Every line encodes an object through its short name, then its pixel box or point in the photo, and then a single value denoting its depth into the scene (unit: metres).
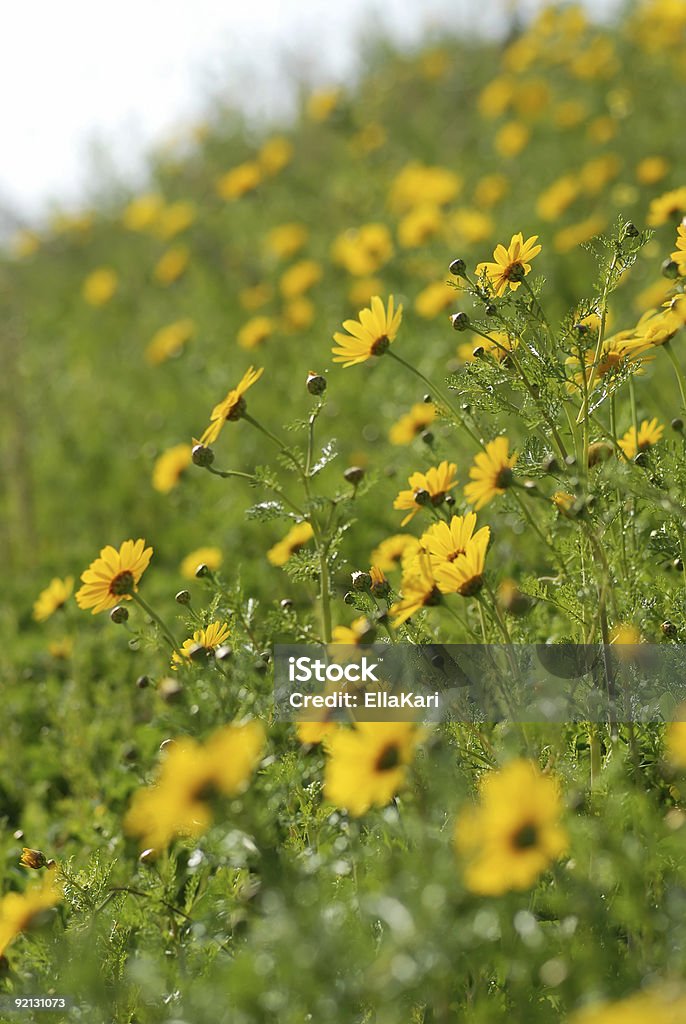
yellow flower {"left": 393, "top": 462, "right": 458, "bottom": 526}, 3.86
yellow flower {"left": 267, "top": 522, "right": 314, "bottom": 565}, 4.43
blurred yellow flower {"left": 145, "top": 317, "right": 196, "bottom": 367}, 9.66
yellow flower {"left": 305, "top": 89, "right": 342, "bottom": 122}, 11.49
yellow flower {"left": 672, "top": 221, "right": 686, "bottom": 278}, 3.46
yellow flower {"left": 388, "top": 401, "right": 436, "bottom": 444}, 5.05
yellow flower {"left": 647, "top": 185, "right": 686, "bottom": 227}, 4.73
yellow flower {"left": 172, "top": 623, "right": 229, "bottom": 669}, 3.44
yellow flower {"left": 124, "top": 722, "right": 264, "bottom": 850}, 2.23
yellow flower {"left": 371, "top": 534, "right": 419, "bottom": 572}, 4.45
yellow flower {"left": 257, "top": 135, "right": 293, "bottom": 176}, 11.86
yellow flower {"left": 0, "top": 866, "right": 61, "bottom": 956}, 3.21
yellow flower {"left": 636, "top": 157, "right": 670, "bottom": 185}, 8.74
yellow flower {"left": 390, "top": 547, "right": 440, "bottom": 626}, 3.24
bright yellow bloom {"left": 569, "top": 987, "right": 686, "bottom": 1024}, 1.86
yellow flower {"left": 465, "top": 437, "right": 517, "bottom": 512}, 3.53
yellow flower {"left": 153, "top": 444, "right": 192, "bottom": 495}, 6.57
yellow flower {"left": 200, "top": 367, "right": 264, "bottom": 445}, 3.74
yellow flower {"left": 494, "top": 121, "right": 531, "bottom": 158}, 11.59
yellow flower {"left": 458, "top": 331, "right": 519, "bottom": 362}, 3.55
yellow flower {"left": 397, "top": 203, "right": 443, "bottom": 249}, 8.98
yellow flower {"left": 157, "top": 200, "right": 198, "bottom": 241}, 12.62
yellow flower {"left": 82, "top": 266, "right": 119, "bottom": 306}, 13.09
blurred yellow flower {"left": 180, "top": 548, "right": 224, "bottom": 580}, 5.08
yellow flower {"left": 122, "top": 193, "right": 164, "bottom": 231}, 13.76
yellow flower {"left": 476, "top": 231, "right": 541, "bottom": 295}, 3.63
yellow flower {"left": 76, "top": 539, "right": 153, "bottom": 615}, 3.72
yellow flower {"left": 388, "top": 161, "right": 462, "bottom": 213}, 10.02
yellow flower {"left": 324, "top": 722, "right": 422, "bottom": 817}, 2.40
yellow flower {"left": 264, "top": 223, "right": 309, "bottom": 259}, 10.98
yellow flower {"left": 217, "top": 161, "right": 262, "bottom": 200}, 11.25
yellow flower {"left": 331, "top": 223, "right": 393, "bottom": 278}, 8.91
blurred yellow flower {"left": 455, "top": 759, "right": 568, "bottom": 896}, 2.07
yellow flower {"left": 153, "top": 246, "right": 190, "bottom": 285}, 12.34
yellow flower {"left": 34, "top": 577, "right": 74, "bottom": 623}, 5.30
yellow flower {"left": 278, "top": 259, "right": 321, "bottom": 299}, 9.95
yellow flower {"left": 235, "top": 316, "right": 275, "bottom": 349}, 7.70
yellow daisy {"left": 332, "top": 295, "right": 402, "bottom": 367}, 3.88
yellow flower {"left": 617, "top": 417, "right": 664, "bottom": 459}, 4.05
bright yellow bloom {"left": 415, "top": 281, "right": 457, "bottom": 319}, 7.07
